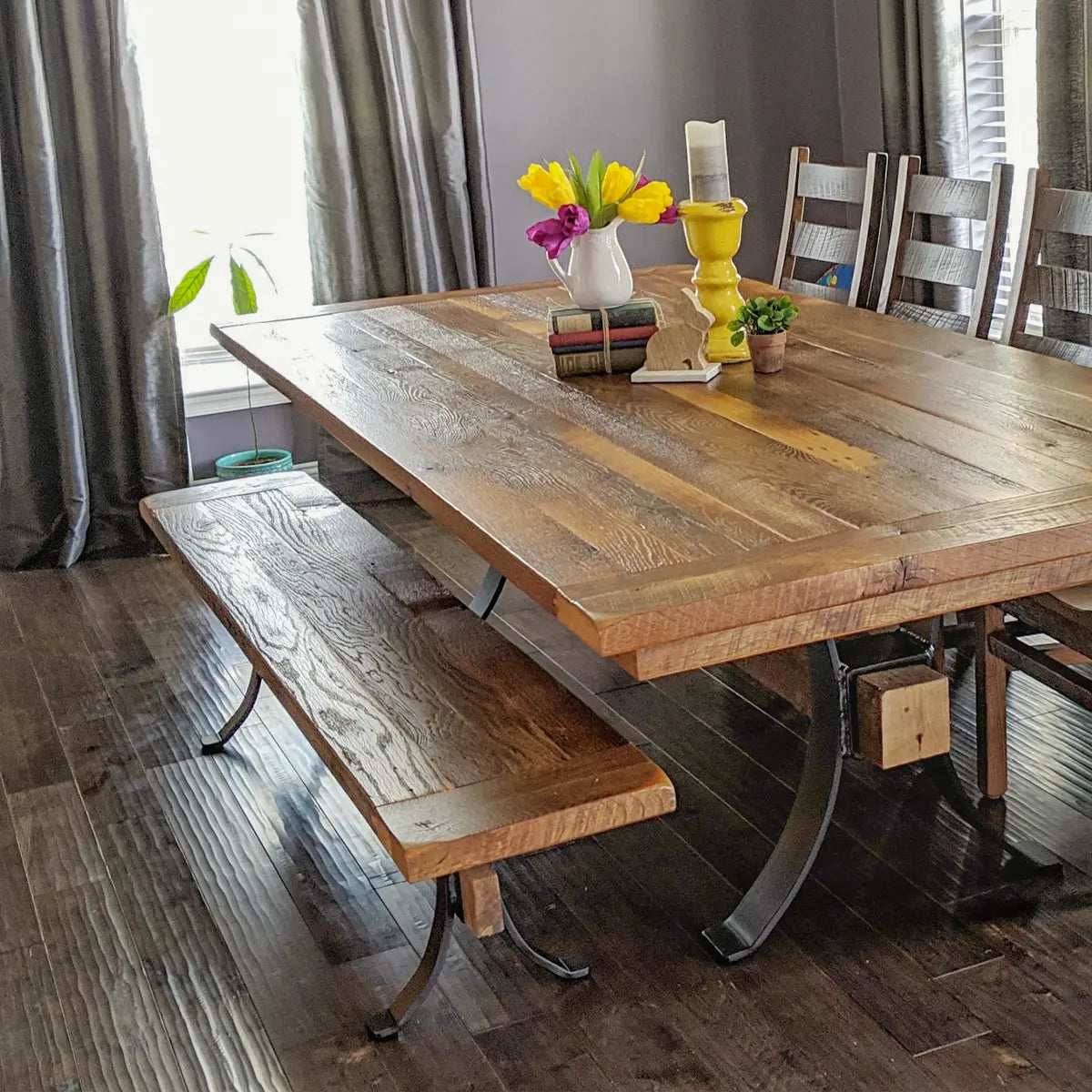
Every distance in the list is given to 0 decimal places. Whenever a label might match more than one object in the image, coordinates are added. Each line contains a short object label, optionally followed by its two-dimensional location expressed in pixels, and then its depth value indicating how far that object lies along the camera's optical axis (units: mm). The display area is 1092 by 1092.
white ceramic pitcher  2559
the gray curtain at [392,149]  4188
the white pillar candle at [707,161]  2391
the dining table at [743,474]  1588
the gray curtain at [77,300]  3867
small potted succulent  2422
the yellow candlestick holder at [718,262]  2451
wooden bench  1674
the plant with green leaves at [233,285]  4094
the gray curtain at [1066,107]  3400
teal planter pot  4375
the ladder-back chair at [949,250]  2783
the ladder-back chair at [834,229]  3127
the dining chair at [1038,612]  2207
